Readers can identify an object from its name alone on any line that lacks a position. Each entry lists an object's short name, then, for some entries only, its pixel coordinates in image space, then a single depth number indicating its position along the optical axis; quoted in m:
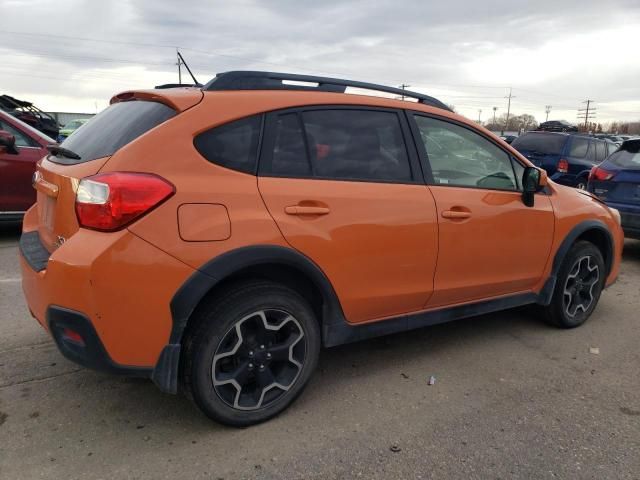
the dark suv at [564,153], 10.65
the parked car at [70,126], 19.35
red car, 6.52
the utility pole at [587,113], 87.14
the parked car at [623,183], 6.52
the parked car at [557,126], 16.21
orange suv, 2.32
